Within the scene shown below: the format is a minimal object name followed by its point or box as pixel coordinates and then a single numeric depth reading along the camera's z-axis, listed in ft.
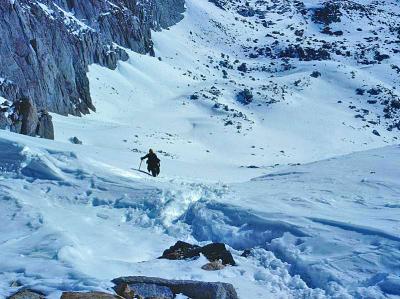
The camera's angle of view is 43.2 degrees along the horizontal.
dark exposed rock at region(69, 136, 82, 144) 85.10
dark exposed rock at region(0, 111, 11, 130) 69.32
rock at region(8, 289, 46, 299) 23.15
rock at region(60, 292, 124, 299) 23.27
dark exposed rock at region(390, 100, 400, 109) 176.23
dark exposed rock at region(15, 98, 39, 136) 72.59
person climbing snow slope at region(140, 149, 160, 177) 56.18
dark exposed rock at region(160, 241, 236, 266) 31.53
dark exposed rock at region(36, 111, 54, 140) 76.79
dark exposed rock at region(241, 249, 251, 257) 34.67
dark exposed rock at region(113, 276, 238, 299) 25.27
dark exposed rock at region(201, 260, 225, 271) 29.89
